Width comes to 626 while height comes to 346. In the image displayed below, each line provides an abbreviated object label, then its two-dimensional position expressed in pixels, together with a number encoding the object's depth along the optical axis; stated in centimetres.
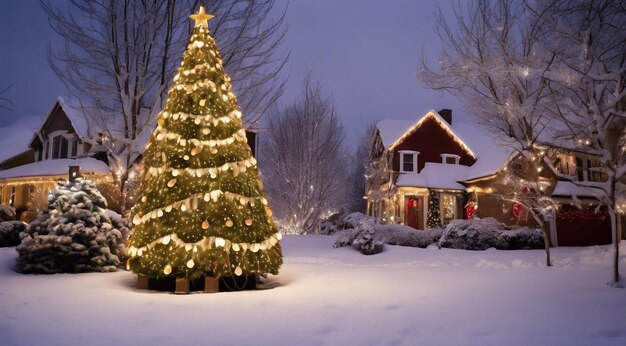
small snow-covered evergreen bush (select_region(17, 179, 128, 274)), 1101
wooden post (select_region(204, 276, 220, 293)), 918
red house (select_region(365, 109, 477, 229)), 2844
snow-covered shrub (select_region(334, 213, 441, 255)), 1803
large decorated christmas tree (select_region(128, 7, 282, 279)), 913
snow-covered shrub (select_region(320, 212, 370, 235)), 3180
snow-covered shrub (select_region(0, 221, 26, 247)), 1717
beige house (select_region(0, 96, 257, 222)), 2534
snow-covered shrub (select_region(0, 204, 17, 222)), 1991
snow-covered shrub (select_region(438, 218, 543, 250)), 1927
